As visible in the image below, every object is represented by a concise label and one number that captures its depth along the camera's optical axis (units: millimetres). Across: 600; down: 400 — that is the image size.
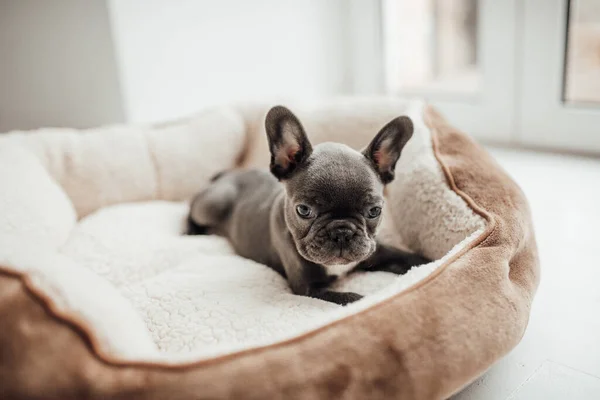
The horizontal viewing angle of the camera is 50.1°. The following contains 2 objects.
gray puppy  502
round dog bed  352
